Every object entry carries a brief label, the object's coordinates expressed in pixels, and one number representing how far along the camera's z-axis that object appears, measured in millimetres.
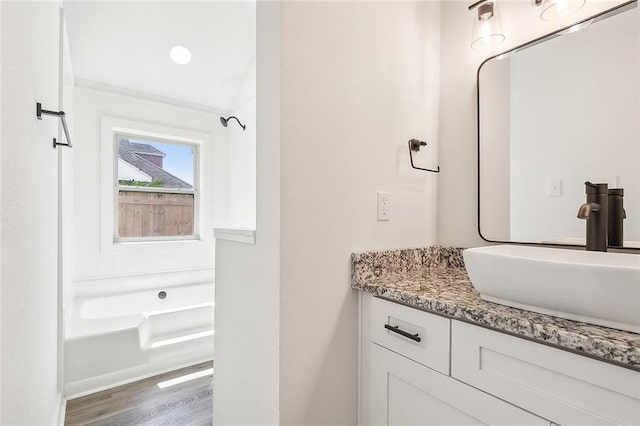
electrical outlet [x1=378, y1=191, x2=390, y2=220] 1240
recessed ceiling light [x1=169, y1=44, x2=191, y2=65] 2717
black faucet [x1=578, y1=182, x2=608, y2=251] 944
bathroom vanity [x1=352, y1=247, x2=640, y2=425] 634
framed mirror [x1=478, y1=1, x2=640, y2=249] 1003
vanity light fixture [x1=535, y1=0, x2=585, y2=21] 1090
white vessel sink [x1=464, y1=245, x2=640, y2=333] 638
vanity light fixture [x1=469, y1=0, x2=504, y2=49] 1269
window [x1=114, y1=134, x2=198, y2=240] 3043
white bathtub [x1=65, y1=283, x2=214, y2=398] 2107
